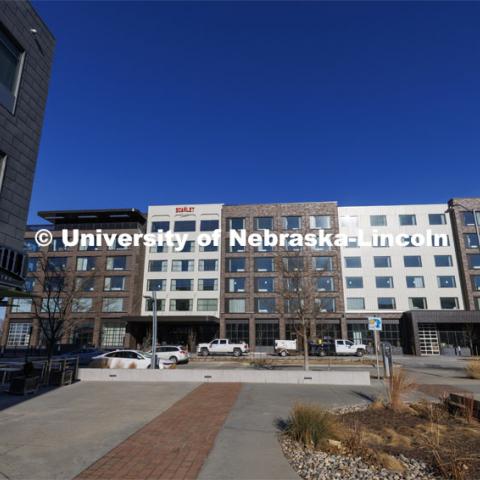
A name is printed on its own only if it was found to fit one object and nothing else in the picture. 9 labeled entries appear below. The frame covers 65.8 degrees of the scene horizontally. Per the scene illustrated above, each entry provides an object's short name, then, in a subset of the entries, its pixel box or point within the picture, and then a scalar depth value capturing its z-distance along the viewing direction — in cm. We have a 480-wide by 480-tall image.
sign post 1842
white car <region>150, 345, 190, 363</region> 3198
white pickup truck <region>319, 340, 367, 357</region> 4053
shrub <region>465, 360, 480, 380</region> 1966
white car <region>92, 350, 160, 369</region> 2459
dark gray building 982
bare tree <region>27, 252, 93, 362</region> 2031
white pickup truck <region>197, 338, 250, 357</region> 4216
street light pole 2138
